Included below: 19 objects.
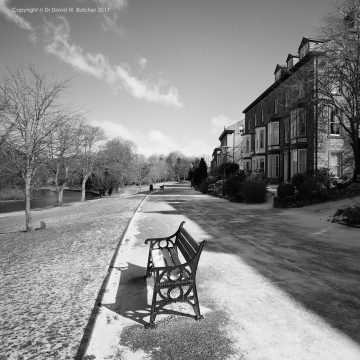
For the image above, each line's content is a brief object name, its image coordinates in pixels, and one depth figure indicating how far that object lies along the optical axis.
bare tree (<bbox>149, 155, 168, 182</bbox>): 96.80
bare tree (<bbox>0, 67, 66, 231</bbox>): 12.05
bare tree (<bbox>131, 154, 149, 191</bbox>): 68.41
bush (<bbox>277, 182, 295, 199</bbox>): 17.91
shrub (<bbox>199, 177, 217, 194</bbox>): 35.61
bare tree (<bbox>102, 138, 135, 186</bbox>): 51.09
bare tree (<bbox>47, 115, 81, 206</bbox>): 32.15
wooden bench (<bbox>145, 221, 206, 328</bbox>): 4.03
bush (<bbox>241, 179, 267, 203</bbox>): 20.17
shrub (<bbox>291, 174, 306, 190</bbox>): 18.50
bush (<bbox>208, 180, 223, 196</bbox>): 29.83
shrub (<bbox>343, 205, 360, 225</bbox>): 10.82
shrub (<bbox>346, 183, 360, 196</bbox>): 16.91
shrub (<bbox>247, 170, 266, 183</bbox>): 21.22
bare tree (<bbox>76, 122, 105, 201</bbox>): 38.44
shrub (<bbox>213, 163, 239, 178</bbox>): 34.88
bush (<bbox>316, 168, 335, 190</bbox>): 18.38
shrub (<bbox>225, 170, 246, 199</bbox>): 23.51
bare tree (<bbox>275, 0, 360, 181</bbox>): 16.62
